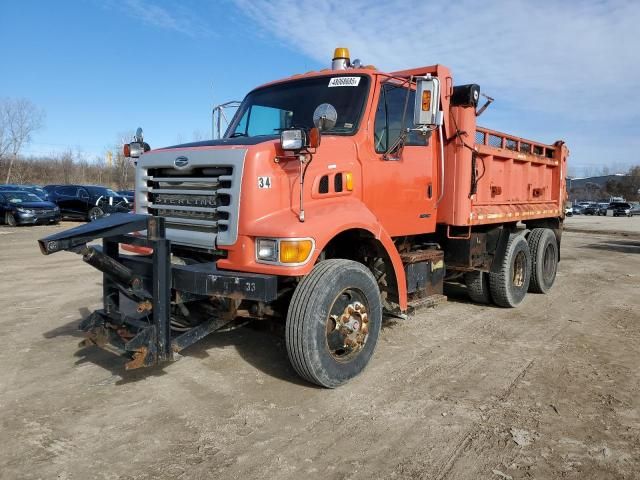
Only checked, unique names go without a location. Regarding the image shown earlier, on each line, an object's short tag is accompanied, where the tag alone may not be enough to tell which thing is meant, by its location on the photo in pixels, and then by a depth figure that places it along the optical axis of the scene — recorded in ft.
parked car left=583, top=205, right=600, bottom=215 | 194.39
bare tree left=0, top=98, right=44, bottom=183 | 173.88
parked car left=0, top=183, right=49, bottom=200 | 74.00
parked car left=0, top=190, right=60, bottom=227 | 67.47
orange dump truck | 12.87
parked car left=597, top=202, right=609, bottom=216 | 192.23
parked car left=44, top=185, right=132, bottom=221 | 76.69
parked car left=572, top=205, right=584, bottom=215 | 200.64
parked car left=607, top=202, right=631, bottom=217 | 178.09
